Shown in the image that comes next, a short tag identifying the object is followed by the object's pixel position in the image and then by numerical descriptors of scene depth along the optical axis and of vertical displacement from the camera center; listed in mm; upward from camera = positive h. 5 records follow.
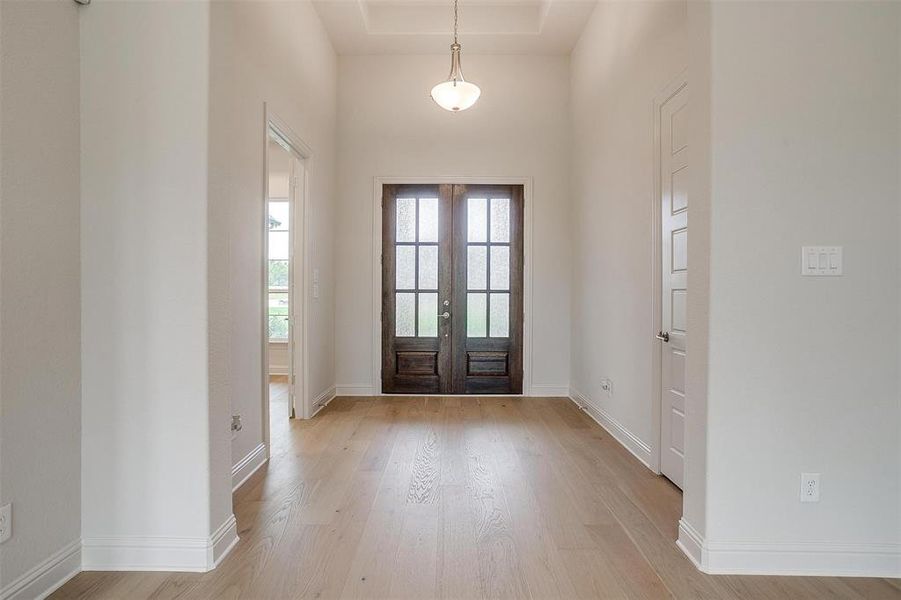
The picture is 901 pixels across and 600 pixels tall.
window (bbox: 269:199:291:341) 6984 +272
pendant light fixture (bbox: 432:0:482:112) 3871 +1550
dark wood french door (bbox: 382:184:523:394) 5266 +42
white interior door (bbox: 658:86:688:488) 2805 +96
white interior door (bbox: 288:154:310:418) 4223 +222
